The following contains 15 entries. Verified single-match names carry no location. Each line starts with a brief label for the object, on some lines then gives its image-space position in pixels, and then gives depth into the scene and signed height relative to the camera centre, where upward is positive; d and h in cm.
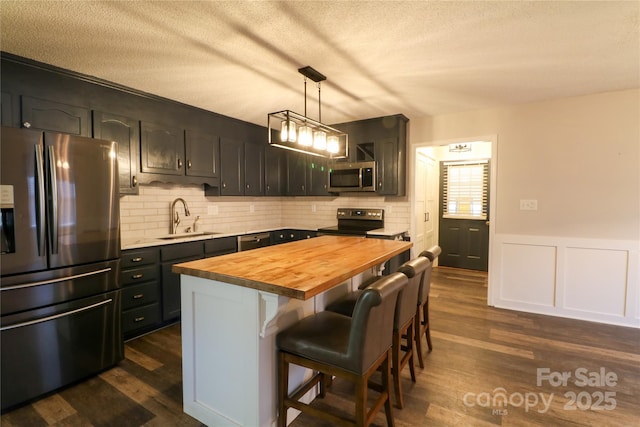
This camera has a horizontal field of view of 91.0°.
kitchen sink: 352 -40
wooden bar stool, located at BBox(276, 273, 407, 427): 143 -72
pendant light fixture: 224 +51
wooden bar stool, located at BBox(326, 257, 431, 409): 188 -70
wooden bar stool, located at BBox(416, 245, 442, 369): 234 -72
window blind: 547 +21
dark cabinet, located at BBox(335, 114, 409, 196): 412 +74
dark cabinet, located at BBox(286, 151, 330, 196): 470 +40
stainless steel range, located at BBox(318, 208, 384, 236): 440 -29
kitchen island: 153 -65
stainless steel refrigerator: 191 -40
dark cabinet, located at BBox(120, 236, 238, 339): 284 -81
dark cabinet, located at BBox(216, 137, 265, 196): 407 +45
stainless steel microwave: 425 +35
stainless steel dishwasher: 397 -53
